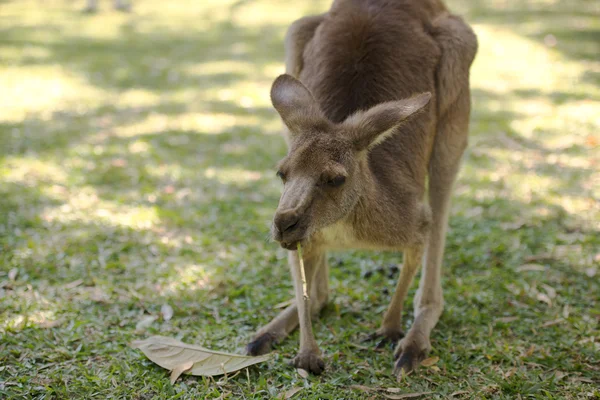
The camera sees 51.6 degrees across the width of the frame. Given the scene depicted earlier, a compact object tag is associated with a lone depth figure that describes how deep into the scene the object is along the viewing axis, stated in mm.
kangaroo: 2580
